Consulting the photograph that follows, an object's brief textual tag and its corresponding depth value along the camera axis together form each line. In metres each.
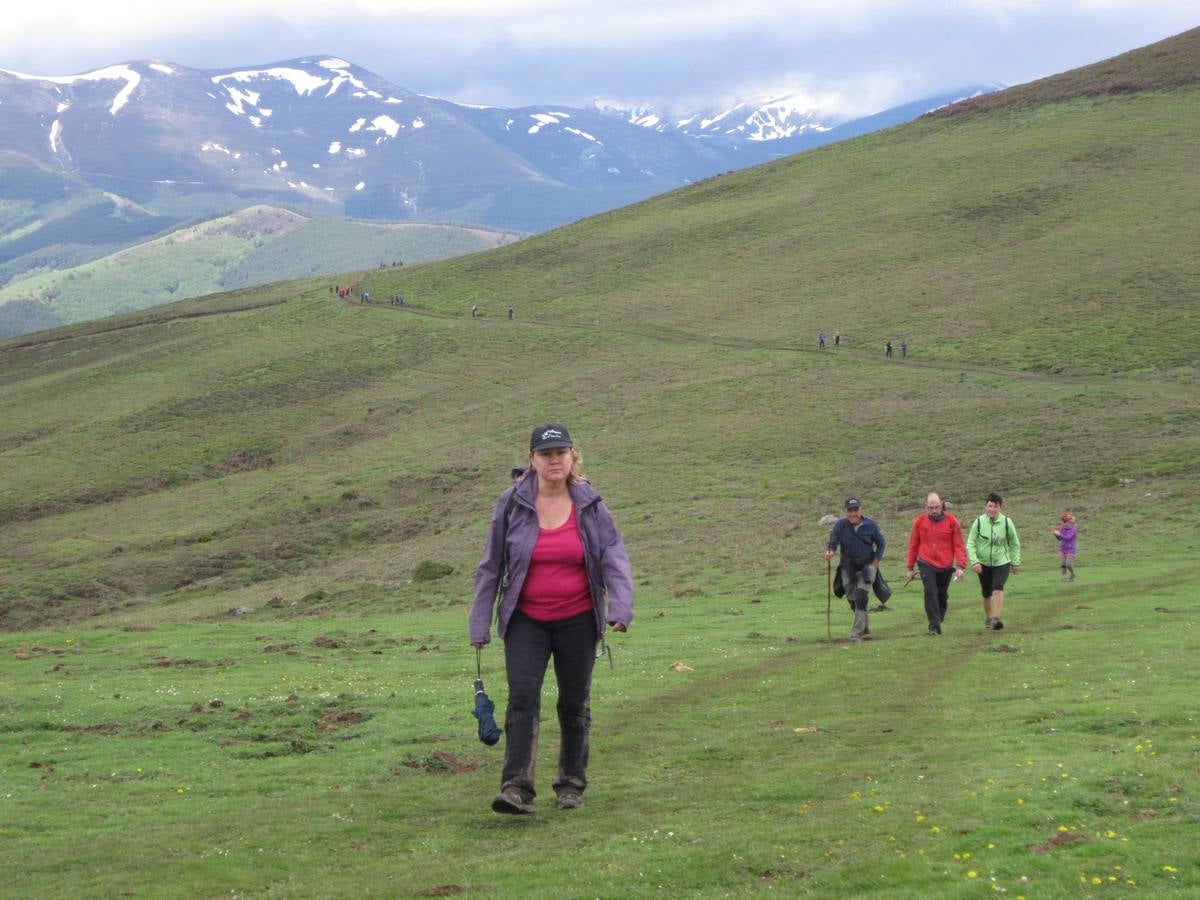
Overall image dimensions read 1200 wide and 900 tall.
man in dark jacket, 25.19
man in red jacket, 25.06
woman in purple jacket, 12.66
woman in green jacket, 25.33
